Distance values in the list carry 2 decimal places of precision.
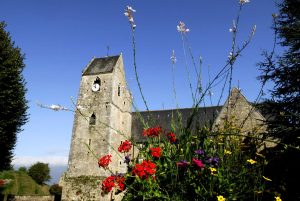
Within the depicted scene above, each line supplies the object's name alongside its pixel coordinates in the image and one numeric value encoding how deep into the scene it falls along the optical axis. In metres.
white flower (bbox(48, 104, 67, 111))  2.63
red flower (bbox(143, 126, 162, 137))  3.65
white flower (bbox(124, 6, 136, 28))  2.92
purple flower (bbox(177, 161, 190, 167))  3.02
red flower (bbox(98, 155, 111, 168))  3.33
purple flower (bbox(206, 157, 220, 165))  3.12
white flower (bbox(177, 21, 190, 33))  3.17
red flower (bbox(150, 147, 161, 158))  3.05
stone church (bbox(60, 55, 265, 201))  21.98
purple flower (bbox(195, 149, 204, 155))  3.19
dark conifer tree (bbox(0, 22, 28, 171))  15.13
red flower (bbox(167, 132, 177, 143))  3.59
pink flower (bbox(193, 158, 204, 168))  2.93
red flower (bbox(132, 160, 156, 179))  2.75
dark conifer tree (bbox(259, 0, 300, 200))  9.54
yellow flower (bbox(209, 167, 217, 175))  2.89
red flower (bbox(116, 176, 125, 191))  3.23
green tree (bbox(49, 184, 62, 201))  28.26
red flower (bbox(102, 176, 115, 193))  3.19
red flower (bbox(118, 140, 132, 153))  3.51
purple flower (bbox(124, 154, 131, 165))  3.73
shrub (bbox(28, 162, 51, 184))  34.03
